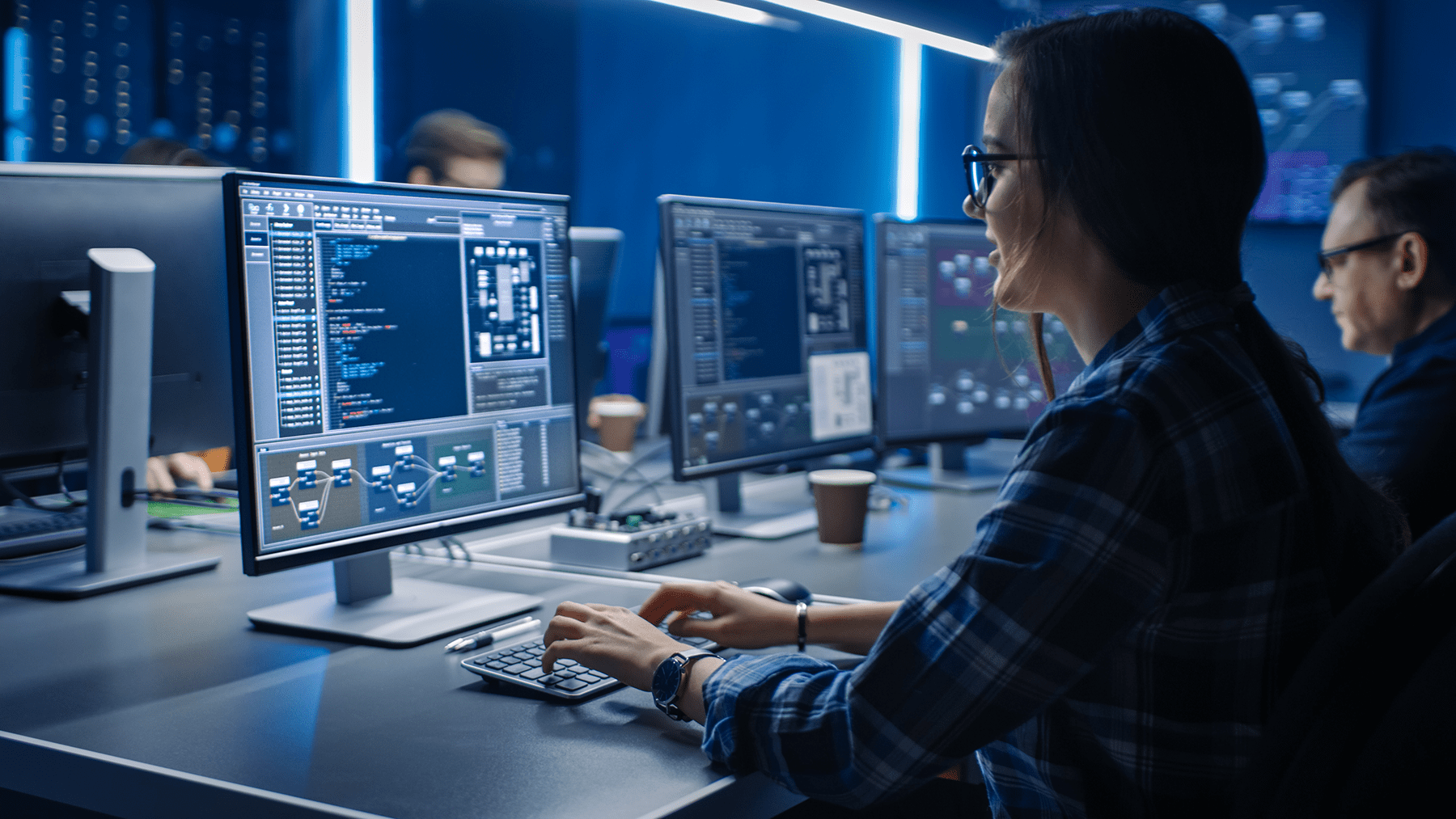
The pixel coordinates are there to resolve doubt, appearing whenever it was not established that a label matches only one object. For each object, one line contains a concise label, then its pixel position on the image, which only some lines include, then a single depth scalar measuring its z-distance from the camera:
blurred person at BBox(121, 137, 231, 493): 1.87
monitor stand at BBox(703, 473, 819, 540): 1.82
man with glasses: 1.76
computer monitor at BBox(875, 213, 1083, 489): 2.15
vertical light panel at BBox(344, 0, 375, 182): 3.20
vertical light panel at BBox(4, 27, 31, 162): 2.80
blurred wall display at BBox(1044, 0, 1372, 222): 3.99
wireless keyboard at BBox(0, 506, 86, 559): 1.59
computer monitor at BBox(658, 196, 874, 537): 1.73
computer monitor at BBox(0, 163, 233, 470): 1.41
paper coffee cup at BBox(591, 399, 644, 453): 2.49
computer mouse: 1.29
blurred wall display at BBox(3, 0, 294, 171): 2.83
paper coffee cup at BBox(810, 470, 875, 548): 1.71
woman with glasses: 0.76
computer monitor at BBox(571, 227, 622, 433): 2.37
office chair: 0.68
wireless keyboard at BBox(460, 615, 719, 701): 1.02
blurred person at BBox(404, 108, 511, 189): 3.16
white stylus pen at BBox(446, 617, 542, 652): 1.17
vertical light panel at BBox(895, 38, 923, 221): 5.00
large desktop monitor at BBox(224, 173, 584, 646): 1.12
